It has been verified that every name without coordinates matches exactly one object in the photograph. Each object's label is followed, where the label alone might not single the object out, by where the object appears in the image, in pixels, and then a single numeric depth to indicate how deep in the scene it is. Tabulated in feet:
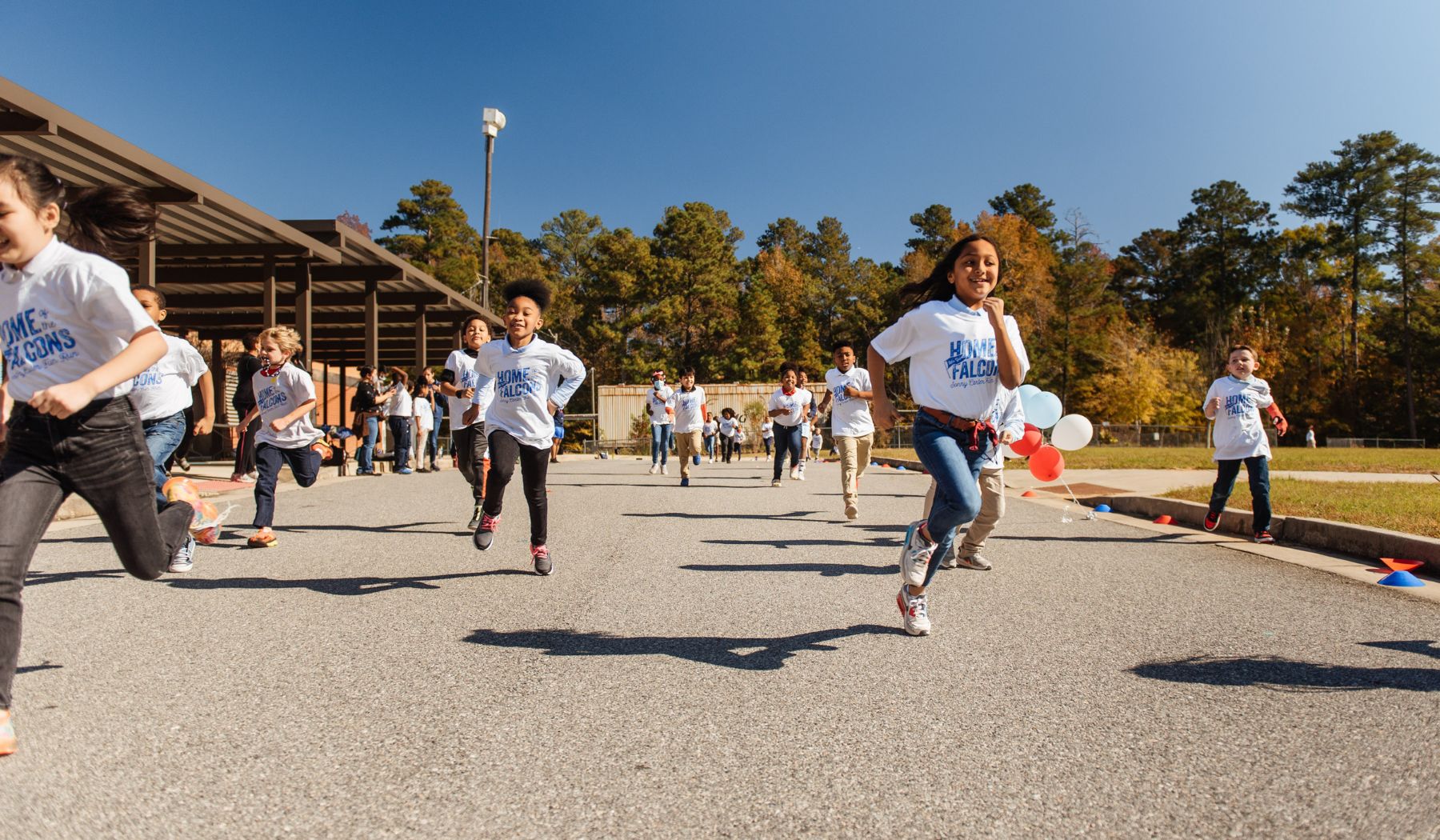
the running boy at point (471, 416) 28.32
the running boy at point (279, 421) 24.56
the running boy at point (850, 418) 31.78
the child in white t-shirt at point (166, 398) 20.34
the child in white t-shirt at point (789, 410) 44.50
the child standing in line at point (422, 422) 64.54
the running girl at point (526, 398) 20.51
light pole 95.04
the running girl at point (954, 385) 14.35
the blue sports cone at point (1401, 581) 19.39
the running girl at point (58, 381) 9.84
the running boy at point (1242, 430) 26.58
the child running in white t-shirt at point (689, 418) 53.83
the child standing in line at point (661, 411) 58.95
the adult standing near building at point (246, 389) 35.99
